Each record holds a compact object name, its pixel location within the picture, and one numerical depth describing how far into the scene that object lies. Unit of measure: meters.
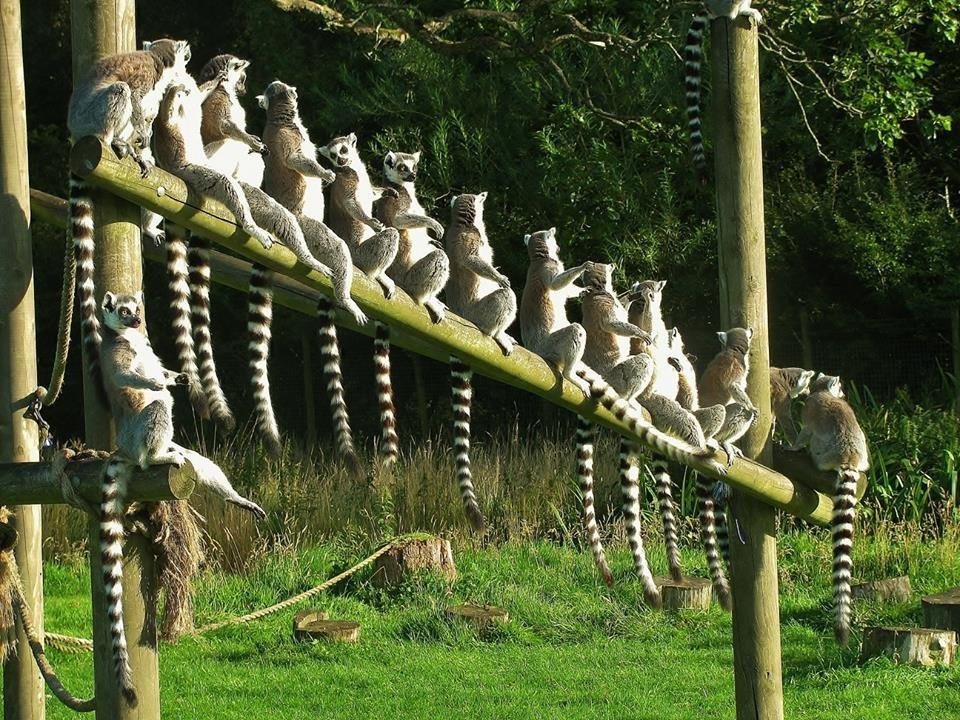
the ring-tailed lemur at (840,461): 10.95
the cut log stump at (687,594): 18.67
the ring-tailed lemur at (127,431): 7.54
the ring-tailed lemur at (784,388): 12.61
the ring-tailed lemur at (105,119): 7.18
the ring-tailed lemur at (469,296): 9.54
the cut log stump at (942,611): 16.72
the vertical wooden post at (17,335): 10.37
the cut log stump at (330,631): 17.73
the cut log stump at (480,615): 18.23
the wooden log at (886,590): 18.70
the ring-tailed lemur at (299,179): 9.23
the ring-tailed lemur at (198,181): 7.75
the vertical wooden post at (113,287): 7.64
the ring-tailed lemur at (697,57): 9.44
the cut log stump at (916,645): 15.95
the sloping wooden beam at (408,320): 7.12
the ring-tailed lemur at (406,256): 9.05
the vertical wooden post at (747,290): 9.53
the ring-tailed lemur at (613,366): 10.31
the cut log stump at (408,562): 20.06
